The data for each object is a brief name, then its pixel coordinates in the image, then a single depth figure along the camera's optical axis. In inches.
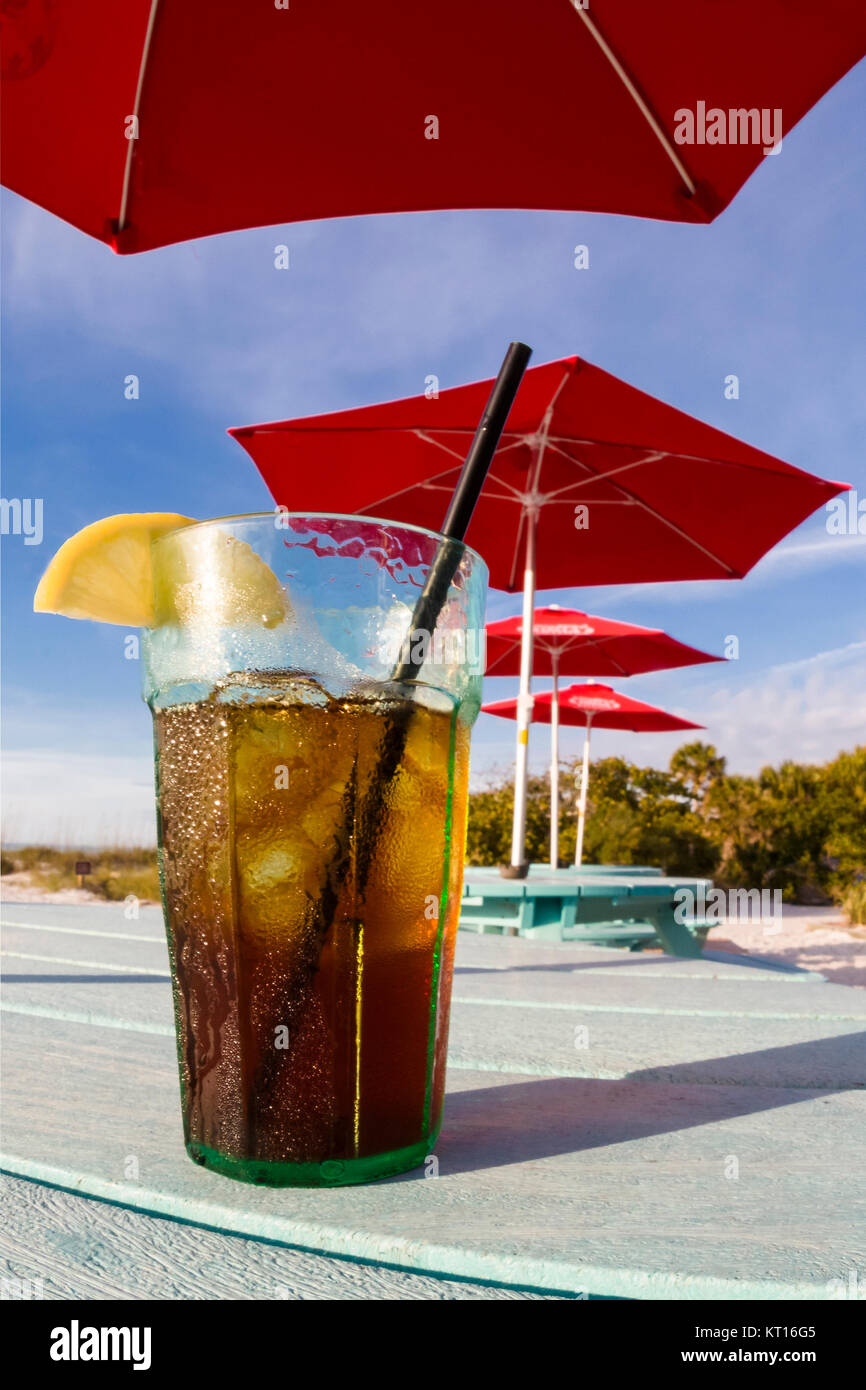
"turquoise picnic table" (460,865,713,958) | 112.4
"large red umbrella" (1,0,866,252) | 27.8
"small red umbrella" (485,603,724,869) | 232.3
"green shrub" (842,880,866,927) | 346.7
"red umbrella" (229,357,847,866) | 141.6
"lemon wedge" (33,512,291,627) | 10.4
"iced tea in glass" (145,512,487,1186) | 9.9
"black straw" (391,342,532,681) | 10.7
